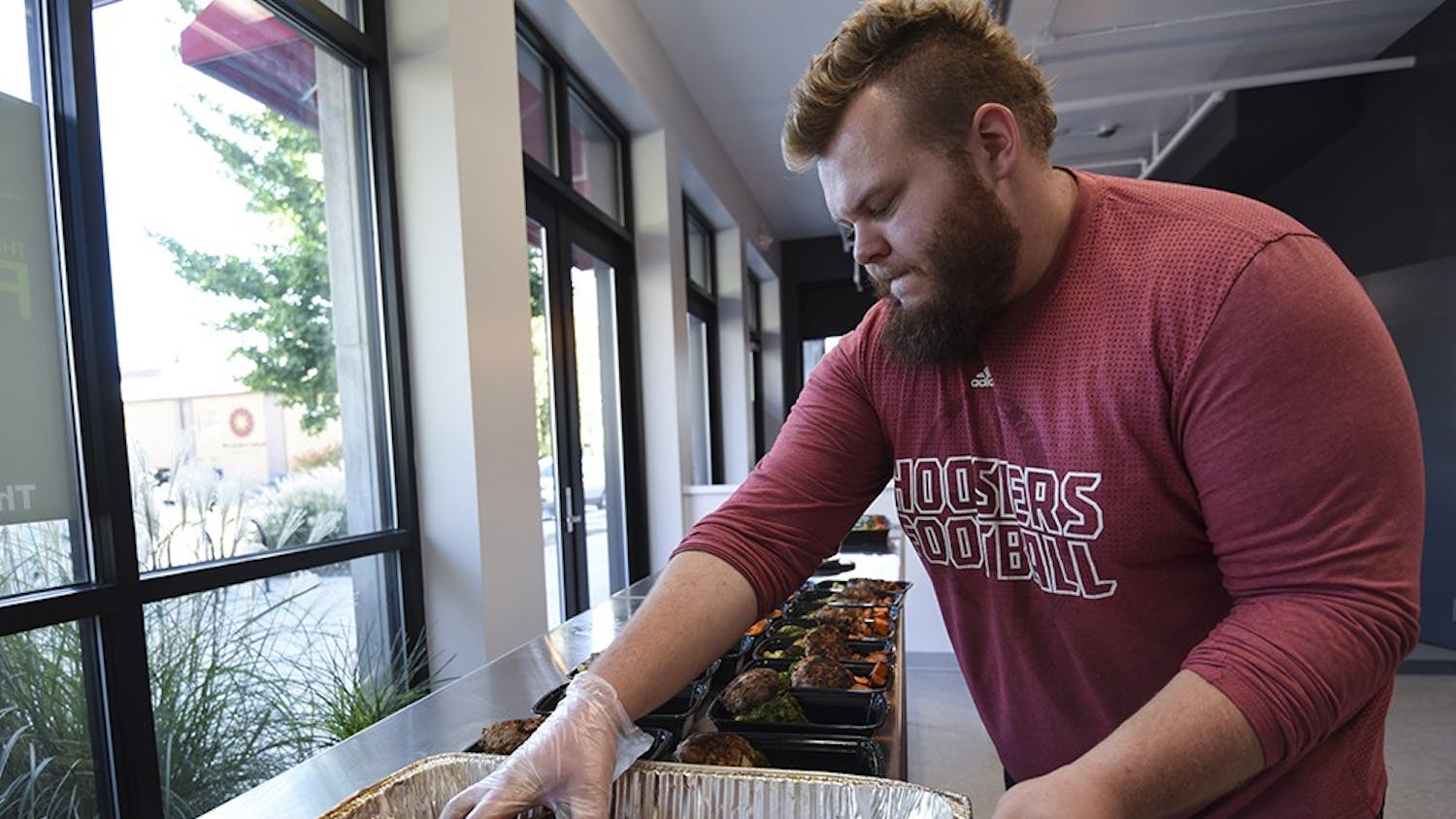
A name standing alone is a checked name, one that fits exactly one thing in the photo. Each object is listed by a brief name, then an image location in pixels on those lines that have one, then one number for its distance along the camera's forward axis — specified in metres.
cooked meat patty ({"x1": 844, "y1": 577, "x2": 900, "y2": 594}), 1.86
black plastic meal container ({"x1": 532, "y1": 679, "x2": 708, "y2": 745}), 0.99
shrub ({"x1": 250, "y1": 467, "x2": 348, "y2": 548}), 1.74
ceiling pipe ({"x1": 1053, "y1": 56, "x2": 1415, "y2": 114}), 3.55
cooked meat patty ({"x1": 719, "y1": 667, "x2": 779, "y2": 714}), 1.02
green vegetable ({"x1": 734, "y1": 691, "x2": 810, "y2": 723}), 0.99
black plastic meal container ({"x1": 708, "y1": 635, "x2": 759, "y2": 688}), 1.19
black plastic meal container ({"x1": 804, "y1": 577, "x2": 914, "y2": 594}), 1.85
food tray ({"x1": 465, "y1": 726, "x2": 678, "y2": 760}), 0.88
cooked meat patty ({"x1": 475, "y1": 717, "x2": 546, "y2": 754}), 0.90
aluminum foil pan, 0.65
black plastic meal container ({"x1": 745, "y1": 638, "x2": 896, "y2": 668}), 1.32
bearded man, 0.59
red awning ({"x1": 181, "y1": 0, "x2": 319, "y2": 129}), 1.66
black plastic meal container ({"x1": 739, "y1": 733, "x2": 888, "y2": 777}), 0.87
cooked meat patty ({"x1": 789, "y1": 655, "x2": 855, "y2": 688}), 1.08
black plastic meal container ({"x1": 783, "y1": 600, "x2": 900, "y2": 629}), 1.61
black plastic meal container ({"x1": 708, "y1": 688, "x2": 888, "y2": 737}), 0.95
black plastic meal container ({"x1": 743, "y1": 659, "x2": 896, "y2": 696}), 1.19
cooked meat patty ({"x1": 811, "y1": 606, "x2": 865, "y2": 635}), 1.49
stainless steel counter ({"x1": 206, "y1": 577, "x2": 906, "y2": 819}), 0.88
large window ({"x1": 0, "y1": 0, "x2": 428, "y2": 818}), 1.29
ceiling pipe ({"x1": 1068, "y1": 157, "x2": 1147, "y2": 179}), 5.25
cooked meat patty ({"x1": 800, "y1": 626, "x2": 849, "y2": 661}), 1.24
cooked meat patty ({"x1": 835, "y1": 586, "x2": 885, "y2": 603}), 1.76
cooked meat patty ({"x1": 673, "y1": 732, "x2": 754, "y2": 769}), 0.83
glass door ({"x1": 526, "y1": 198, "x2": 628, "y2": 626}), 2.98
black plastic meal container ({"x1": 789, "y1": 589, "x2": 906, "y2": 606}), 1.72
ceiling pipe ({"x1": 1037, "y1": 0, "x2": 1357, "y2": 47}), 3.33
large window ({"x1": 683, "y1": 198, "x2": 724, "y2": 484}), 5.50
